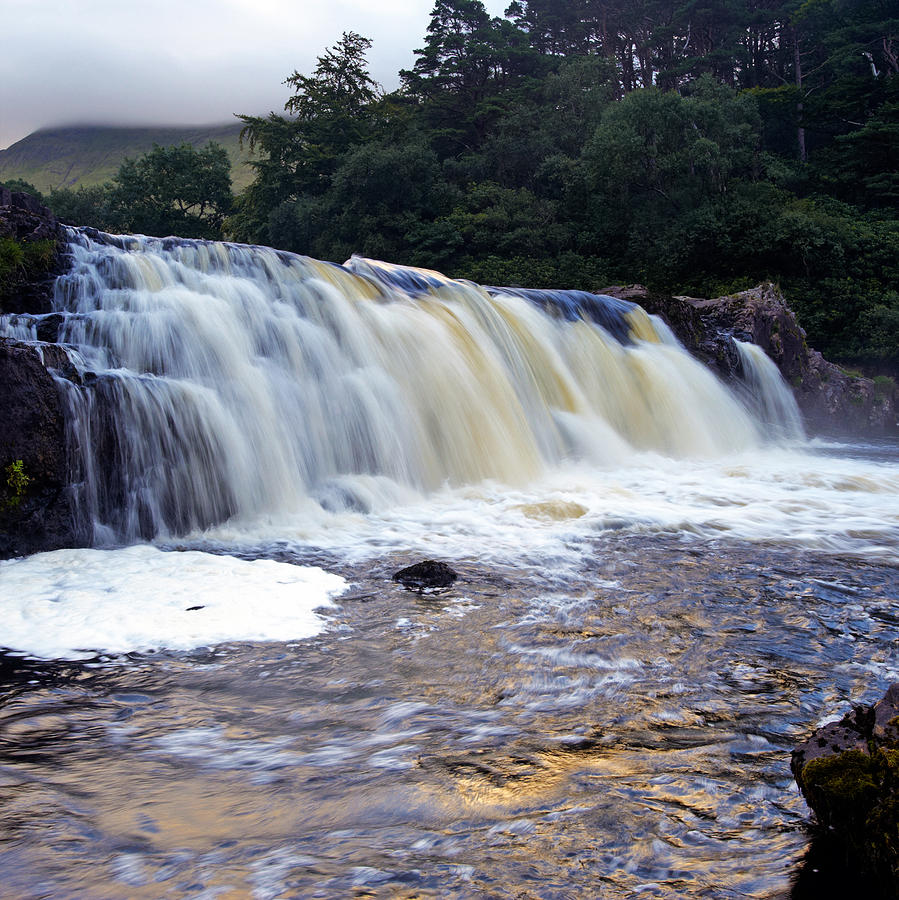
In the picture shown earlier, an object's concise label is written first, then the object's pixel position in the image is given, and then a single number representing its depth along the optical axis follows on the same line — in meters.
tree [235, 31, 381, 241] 36.78
